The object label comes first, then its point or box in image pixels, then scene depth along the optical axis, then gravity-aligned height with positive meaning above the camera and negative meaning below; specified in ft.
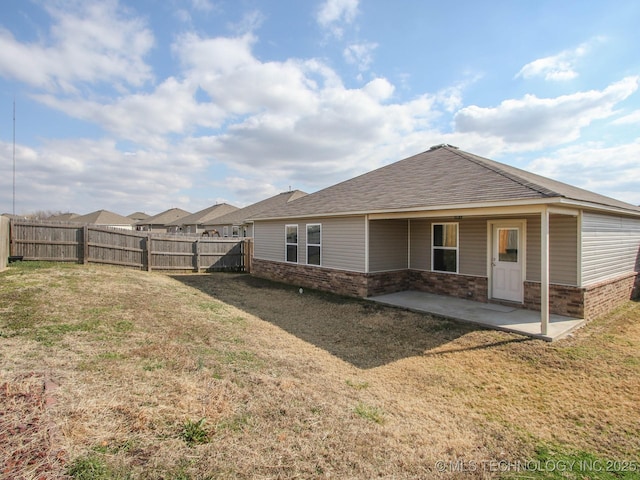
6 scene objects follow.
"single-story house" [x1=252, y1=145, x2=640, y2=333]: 24.95 -0.25
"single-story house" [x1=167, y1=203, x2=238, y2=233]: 121.19 +7.81
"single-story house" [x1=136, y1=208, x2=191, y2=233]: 146.61 +8.05
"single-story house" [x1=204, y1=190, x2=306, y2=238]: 98.48 +6.36
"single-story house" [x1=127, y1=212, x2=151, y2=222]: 213.66 +15.72
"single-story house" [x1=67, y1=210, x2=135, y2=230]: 141.16 +8.79
